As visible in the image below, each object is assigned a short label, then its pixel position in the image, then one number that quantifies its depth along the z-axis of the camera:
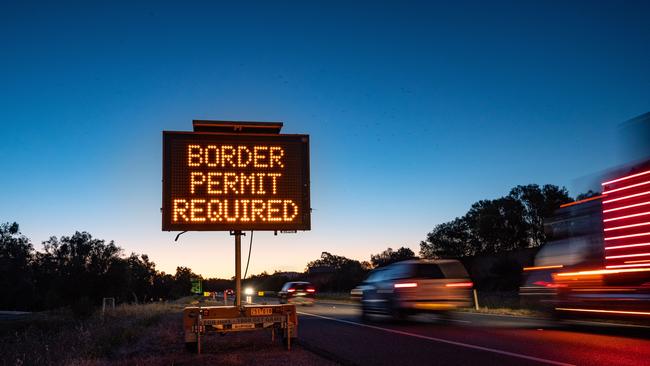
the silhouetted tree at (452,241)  102.38
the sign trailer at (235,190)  10.21
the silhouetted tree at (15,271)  89.88
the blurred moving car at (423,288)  15.50
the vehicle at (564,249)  12.77
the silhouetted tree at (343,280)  91.45
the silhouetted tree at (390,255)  138.00
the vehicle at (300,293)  31.72
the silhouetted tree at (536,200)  91.69
